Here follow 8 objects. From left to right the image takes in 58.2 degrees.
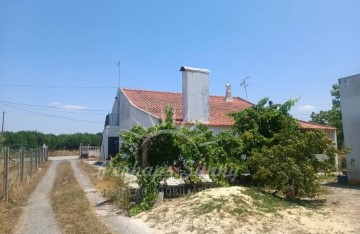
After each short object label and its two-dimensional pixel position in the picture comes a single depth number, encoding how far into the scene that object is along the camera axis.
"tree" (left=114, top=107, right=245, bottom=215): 10.66
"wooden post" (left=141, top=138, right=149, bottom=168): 10.47
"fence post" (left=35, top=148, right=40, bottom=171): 21.30
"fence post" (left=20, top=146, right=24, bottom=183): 13.74
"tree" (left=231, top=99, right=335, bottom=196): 9.62
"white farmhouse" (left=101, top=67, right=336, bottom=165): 17.59
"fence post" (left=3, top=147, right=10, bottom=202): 10.43
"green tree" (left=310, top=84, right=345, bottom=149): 31.52
